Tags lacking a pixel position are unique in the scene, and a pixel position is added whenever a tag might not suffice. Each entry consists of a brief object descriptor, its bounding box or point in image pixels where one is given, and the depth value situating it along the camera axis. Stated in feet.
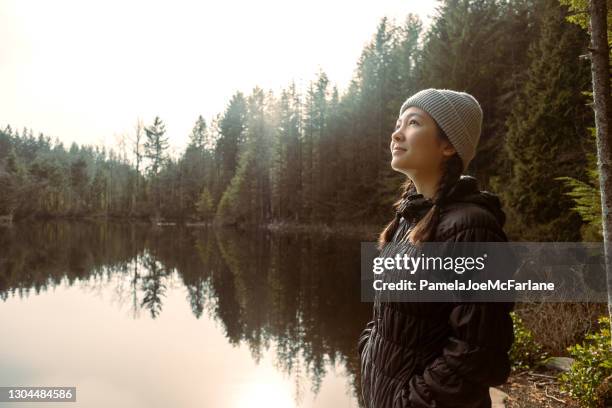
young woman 4.47
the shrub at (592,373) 13.23
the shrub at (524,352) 18.25
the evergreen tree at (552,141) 39.14
